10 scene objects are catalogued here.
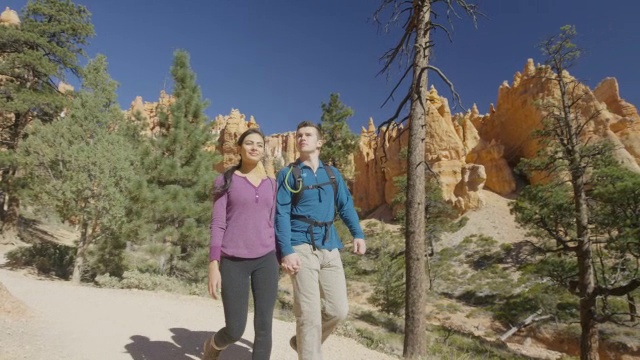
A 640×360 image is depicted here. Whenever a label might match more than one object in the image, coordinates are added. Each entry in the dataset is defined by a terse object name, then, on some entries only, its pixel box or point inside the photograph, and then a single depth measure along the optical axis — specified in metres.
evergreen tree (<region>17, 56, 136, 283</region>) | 12.34
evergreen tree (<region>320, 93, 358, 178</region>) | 24.14
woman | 2.87
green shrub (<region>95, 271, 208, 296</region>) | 10.30
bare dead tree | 6.37
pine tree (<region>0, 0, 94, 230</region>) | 17.73
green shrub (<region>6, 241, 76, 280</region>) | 14.46
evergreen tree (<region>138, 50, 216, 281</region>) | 13.54
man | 3.04
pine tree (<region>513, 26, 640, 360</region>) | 10.67
